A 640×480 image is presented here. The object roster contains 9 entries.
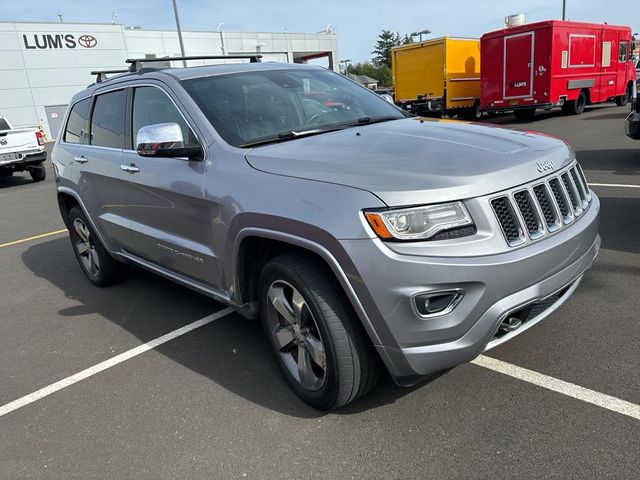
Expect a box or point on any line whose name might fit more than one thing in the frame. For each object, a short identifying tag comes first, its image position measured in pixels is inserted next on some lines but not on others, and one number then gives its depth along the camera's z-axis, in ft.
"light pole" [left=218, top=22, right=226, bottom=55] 128.62
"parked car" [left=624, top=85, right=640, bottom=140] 25.45
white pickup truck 44.24
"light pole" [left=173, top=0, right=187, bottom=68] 74.52
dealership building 108.58
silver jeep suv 7.76
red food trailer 53.11
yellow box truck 60.80
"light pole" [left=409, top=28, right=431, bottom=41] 127.58
